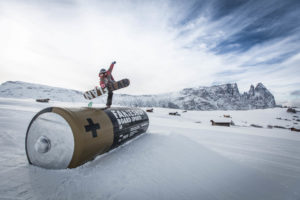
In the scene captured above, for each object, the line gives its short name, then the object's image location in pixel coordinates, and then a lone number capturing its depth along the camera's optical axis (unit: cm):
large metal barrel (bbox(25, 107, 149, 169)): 238
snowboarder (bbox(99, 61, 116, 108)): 541
